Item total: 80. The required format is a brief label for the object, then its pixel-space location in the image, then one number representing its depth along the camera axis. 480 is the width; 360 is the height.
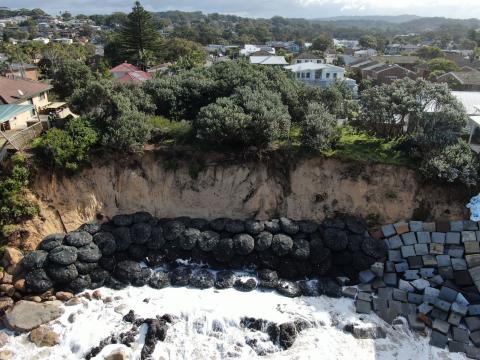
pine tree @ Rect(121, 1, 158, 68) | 50.38
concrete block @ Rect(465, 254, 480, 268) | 16.35
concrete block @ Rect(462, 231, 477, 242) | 16.92
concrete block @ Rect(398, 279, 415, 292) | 16.45
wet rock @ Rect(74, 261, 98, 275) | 16.72
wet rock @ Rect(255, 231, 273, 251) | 17.56
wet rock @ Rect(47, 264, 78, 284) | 16.27
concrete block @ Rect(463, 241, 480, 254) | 16.64
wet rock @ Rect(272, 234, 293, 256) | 17.44
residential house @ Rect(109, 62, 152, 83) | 37.29
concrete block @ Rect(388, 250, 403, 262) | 17.42
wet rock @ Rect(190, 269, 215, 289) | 16.70
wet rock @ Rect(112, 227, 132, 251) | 17.70
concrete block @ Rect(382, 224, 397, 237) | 17.95
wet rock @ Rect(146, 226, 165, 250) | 17.84
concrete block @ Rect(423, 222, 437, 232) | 17.71
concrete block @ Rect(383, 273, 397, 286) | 16.83
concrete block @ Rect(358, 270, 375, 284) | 16.94
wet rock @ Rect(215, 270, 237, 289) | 16.69
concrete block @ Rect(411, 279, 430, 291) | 16.38
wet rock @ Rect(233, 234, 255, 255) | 17.47
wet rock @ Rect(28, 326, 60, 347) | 14.13
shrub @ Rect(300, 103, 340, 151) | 18.22
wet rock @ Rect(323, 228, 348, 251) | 17.55
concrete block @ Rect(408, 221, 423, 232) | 17.75
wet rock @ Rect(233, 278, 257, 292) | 16.59
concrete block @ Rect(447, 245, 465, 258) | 16.81
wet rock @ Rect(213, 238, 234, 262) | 17.53
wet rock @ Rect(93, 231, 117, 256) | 17.49
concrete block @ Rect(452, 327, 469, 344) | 14.40
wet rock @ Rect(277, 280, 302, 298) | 16.40
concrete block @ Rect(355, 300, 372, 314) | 15.63
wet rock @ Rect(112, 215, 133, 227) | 18.33
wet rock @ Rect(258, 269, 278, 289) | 16.70
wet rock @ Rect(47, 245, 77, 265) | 16.47
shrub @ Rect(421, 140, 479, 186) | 17.02
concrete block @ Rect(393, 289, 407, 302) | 16.12
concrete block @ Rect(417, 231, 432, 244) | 17.39
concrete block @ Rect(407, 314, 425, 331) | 14.94
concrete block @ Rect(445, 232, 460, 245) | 17.08
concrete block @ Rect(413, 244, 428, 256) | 17.17
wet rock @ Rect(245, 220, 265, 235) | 17.89
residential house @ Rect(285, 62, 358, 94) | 50.31
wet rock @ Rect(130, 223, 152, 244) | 17.86
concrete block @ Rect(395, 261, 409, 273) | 17.16
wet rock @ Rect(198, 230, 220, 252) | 17.67
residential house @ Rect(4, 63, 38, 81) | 44.05
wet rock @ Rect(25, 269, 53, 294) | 16.02
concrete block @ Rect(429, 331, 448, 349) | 14.34
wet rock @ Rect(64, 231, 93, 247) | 17.23
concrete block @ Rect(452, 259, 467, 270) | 16.52
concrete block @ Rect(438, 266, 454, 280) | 16.58
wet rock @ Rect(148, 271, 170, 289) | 16.69
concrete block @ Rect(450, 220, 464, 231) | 17.31
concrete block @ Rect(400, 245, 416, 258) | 17.23
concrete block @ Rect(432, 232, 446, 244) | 17.23
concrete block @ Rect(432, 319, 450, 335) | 14.66
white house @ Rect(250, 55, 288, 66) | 66.19
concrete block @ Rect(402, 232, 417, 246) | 17.50
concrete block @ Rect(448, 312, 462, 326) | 14.88
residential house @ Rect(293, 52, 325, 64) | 72.12
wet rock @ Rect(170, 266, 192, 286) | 16.84
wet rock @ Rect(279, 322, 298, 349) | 14.22
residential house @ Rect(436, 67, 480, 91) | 42.69
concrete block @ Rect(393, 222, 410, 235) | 17.86
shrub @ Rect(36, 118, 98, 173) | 17.83
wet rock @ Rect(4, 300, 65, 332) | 14.67
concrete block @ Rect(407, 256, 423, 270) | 17.02
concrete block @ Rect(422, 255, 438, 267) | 16.92
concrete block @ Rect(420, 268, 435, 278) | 16.81
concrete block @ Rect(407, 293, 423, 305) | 16.02
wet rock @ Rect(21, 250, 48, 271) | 16.34
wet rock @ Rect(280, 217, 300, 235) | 17.97
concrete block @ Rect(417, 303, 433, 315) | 15.48
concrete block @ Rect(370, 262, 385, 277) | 17.09
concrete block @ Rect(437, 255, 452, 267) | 16.78
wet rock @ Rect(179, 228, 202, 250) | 17.78
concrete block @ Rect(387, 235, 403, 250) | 17.64
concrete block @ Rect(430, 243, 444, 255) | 17.05
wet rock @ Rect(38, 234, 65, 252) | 16.98
